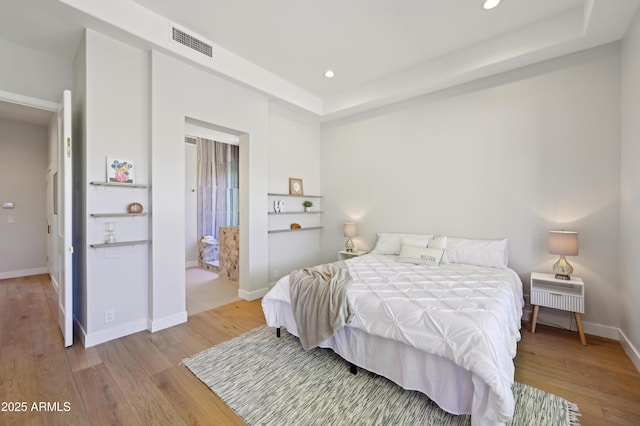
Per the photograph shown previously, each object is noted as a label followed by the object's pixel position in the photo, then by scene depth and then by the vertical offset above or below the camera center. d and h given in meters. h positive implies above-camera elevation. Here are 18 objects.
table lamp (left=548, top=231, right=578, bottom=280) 2.63 -0.35
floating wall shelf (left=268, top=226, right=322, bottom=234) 4.28 -0.32
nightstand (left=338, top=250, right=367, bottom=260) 4.27 -0.69
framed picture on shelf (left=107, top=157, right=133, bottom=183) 2.65 +0.40
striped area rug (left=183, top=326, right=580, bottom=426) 1.70 -1.31
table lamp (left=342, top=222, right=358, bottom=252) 4.44 -0.33
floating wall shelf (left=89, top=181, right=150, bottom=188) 2.57 +0.25
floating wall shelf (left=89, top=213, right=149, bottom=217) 2.59 -0.05
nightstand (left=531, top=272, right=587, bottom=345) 2.59 -0.82
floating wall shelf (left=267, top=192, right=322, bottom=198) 4.21 +0.26
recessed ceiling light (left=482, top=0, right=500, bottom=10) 2.46 +1.94
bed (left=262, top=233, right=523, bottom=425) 1.51 -0.80
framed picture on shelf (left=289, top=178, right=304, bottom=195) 4.59 +0.42
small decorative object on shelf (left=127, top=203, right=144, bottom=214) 2.78 +0.02
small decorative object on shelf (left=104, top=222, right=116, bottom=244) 2.65 -0.25
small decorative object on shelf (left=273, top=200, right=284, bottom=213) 4.37 +0.07
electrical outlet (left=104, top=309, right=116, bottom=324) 2.67 -1.07
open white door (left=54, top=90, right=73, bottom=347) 2.44 -0.05
